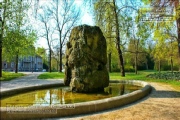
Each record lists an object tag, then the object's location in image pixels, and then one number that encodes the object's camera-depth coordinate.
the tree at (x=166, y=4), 11.54
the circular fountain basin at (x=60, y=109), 5.43
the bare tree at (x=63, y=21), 41.06
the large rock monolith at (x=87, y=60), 9.31
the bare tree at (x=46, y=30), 43.33
